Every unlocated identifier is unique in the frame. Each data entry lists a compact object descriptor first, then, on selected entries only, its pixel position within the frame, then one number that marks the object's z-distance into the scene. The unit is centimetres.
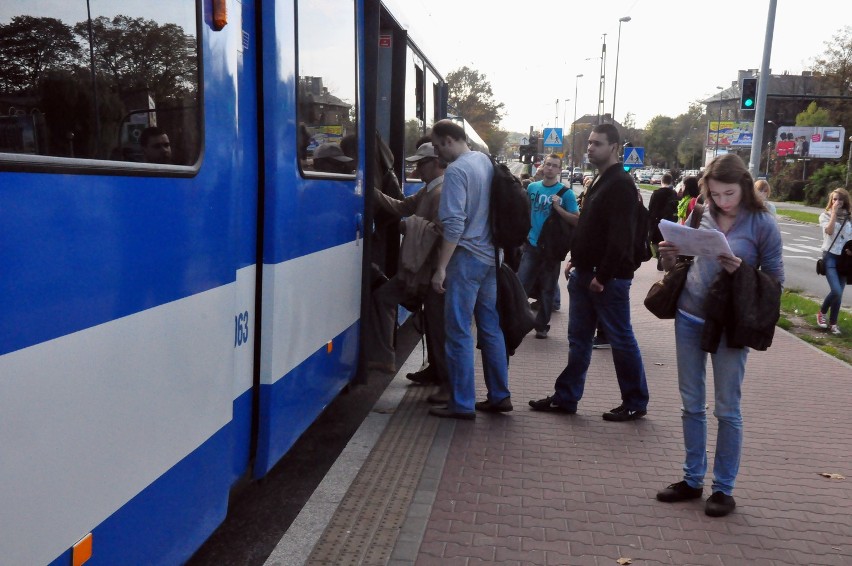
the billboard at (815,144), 7362
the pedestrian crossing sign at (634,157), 3181
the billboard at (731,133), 8738
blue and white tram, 213
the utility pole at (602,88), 5464
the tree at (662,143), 12488
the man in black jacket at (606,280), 579
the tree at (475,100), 6431
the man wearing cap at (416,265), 598
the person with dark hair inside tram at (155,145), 273
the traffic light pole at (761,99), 1753
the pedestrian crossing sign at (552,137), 3622
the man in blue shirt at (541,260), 934
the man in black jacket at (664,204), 1515
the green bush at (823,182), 5858
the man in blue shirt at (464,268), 571
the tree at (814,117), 7682
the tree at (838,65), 6981
